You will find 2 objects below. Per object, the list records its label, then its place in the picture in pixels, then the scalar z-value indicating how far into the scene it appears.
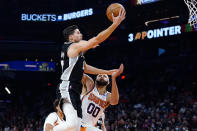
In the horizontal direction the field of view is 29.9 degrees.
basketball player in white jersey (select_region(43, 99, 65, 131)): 6.54
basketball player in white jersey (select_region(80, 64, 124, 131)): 6.25
